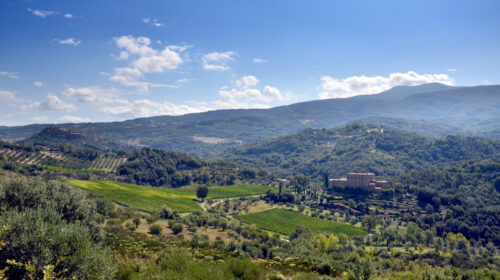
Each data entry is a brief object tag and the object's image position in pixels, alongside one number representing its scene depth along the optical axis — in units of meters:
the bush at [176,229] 60.56
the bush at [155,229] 55.79
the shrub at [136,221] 59.60
